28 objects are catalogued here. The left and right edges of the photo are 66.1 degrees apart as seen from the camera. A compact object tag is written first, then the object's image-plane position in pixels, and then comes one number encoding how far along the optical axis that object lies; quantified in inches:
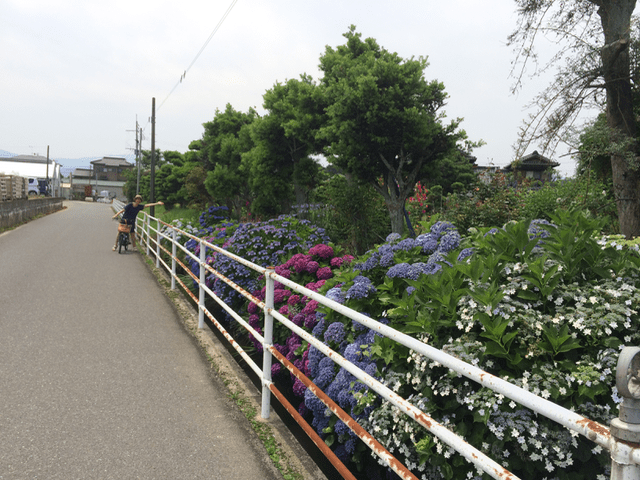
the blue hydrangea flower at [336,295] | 160.4
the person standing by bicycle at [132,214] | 564.7
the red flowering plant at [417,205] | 543.2
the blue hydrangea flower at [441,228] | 177.8
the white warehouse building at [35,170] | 3434.8
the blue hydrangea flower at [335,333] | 146.0
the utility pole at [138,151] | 2276.2
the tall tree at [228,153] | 843.4
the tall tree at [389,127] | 462.9
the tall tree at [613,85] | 314.0
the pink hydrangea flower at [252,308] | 230.1
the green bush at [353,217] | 485.1
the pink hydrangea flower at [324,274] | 224.4
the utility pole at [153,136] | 1220.5
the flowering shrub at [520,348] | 90.1
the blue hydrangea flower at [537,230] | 141.8
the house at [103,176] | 4694.9
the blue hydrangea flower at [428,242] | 170.1
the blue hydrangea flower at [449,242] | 163.2
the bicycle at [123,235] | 553.8
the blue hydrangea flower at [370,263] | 169.8
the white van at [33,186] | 2828.5
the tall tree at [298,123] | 573.9
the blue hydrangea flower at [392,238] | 190.9
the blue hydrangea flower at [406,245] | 175.6
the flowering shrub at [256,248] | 273.0
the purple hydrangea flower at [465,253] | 146.1
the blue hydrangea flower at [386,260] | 168.7
